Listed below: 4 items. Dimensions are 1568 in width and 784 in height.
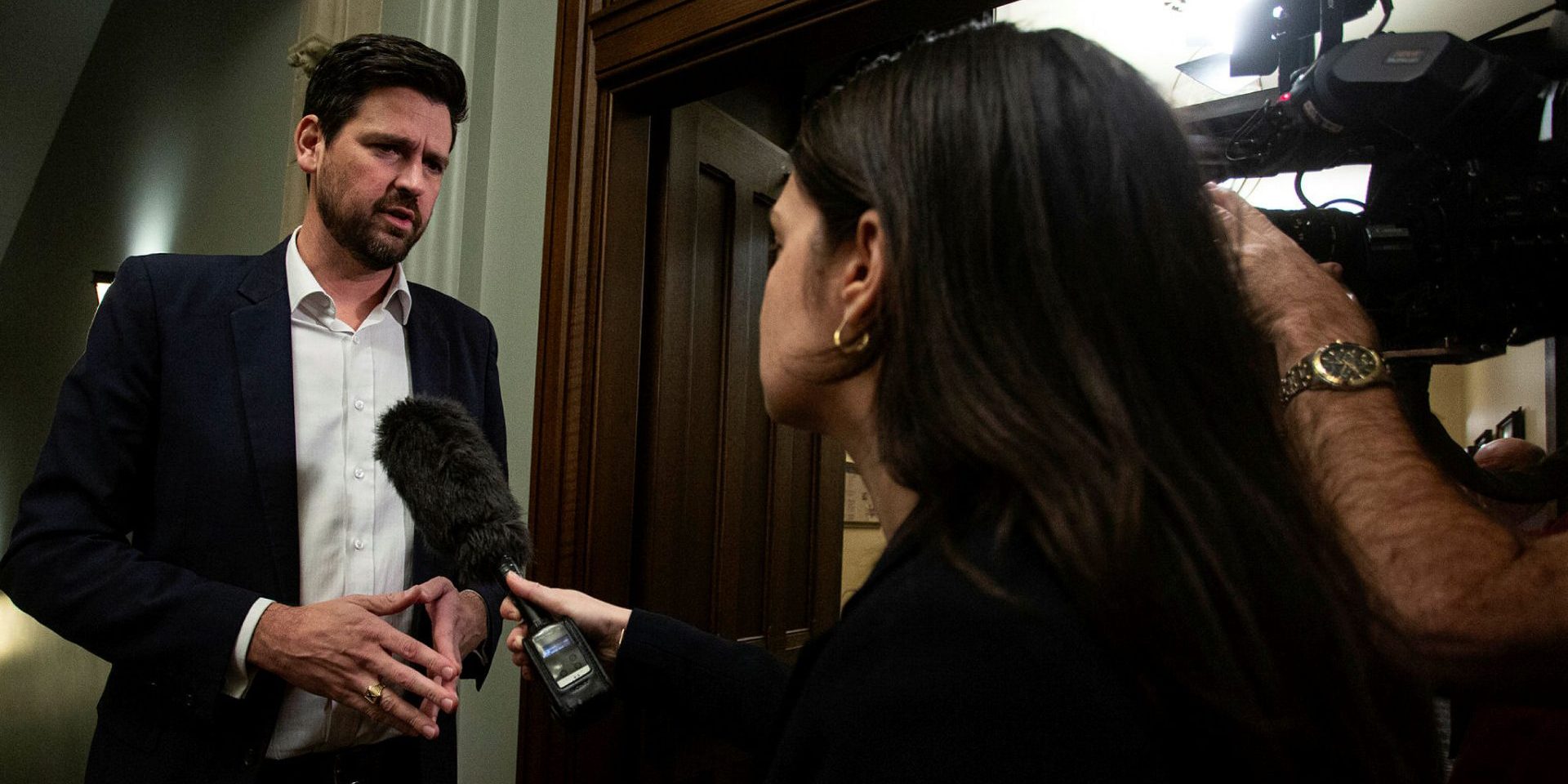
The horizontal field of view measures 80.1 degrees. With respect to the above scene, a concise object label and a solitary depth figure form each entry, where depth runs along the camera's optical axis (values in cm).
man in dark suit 109
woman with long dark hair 52
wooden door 179
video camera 96
